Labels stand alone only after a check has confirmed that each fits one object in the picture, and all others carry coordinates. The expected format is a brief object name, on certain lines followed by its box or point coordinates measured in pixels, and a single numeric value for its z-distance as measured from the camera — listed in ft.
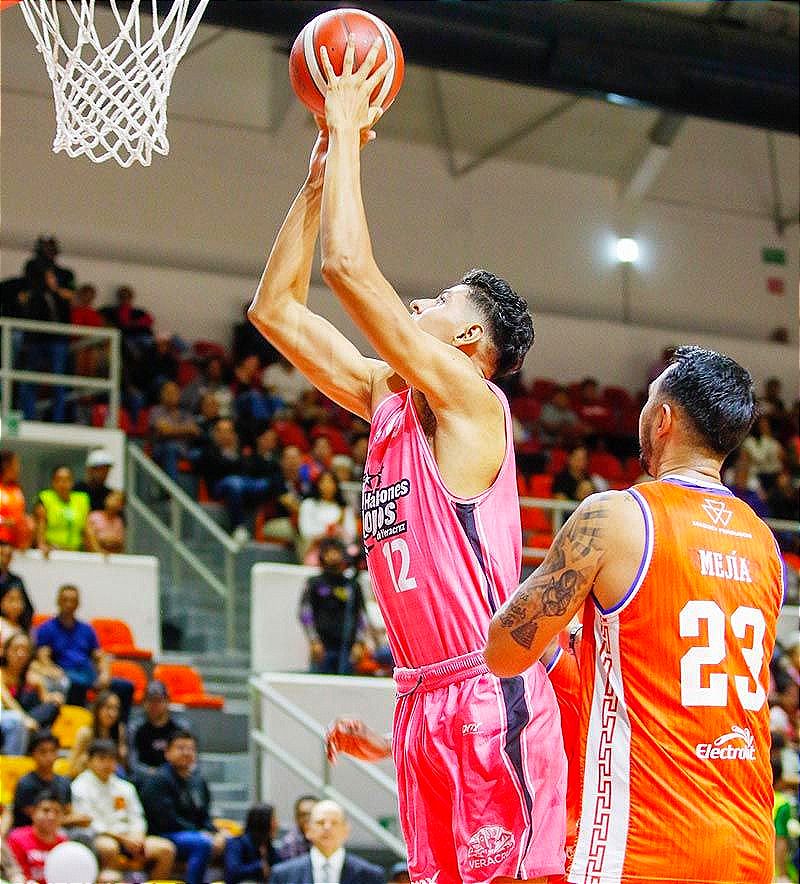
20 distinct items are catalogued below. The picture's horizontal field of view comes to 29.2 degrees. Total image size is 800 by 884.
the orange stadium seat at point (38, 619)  38.38
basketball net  16.10
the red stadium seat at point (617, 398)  65.16
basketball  12.91
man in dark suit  28.53
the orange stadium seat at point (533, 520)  52.39
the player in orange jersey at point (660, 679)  10.81
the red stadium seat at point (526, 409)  61.62
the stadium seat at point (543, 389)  64.23
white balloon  27.04
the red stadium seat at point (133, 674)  38.40
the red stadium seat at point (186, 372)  55.46
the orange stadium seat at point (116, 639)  40.37
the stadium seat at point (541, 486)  55.42
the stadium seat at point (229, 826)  34.37
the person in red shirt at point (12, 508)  40.55
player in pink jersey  11.91
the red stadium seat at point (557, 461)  58.03
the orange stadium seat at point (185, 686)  40.04
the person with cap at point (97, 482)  44.11
